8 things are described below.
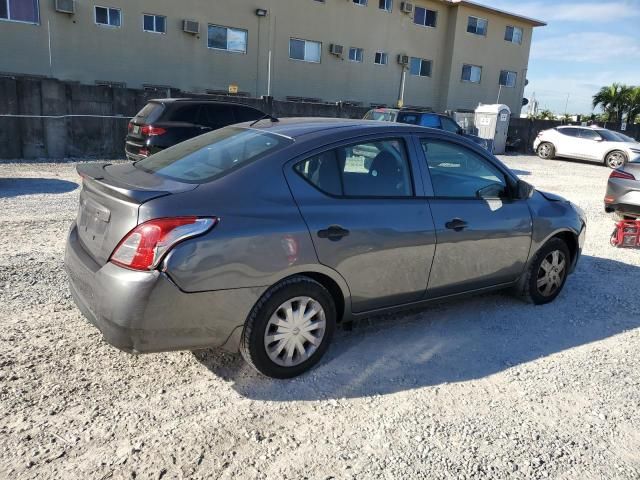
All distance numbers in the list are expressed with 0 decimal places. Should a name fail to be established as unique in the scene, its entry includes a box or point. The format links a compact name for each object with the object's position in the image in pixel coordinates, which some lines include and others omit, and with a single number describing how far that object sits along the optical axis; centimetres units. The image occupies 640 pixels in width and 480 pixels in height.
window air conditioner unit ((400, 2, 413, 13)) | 2564
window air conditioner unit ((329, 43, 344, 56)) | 2395
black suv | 1009
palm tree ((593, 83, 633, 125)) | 3584
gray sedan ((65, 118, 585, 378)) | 284
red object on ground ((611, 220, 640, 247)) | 723
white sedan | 2030
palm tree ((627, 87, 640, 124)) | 3522
